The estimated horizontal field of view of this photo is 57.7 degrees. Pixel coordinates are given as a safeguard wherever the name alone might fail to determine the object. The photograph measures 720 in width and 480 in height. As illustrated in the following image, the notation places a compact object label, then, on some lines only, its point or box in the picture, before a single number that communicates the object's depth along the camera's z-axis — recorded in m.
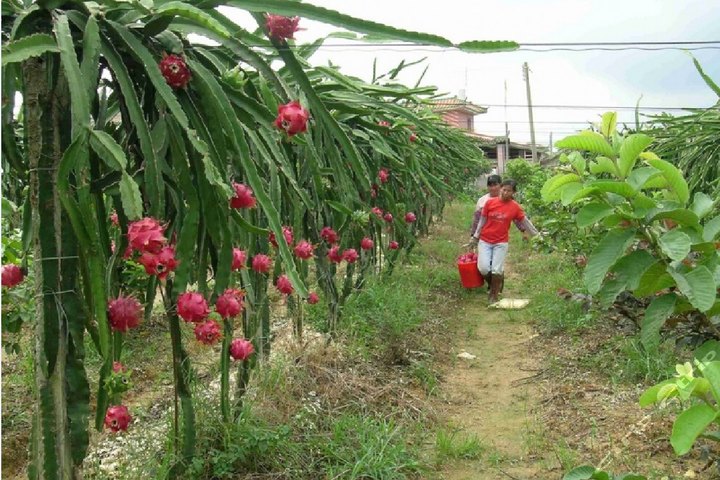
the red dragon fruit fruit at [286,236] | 2.68
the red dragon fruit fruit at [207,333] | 1.86
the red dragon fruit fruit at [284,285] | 2.84
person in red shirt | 7.37
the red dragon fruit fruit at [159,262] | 1.61
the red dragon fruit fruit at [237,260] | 2.01
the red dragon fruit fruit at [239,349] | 2.28
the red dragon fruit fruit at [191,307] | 1.77
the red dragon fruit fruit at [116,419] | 1.93
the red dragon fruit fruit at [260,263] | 2.53
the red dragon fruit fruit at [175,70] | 1.82
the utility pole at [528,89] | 33.91
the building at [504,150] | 30.34
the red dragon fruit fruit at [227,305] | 1.93
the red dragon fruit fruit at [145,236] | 1.59
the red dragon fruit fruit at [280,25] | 1.97
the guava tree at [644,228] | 2.02
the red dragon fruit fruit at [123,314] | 1.75
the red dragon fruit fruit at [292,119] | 1.93
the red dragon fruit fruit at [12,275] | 1.94
